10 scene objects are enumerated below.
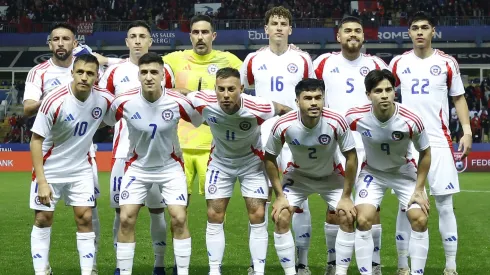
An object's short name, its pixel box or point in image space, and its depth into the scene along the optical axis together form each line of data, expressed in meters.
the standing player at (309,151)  7.13
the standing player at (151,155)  7.20
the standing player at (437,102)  7.85
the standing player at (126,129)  7.98
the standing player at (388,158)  7.16
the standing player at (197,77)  8.45
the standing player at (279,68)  8.30
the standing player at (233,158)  7.33
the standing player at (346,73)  8.16
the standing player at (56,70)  7.85
